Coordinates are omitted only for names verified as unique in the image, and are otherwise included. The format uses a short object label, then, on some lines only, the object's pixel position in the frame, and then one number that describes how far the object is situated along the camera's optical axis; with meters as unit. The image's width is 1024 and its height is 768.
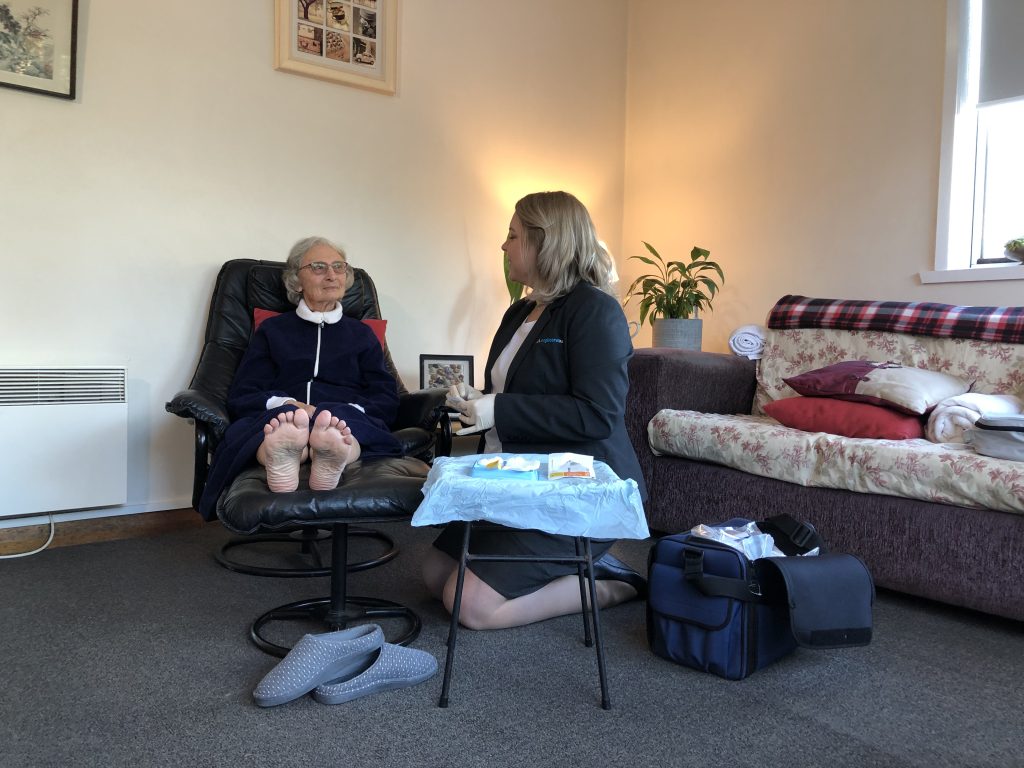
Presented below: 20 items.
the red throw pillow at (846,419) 2.42
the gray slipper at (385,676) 1.54
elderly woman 2.07
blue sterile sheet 1.53
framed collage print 3.14
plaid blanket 2.62
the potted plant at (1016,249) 2.82
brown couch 2.04
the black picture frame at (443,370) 3.53
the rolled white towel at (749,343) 3.21
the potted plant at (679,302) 3.51
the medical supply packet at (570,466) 1.58
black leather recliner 1.69
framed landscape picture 2.62
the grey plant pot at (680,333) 3.50
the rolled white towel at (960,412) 2.35
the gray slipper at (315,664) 1.52
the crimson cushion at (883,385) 2.44
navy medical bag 1.64
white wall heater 2.57
